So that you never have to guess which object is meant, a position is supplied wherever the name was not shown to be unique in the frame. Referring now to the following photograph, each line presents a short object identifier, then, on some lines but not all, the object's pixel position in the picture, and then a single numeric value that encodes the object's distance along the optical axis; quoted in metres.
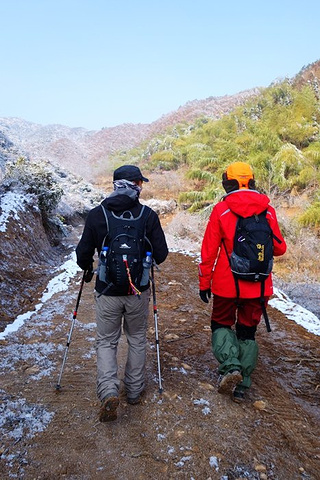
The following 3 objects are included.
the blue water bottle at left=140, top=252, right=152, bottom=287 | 2.97
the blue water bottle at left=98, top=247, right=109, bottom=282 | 2.84
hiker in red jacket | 3.06
